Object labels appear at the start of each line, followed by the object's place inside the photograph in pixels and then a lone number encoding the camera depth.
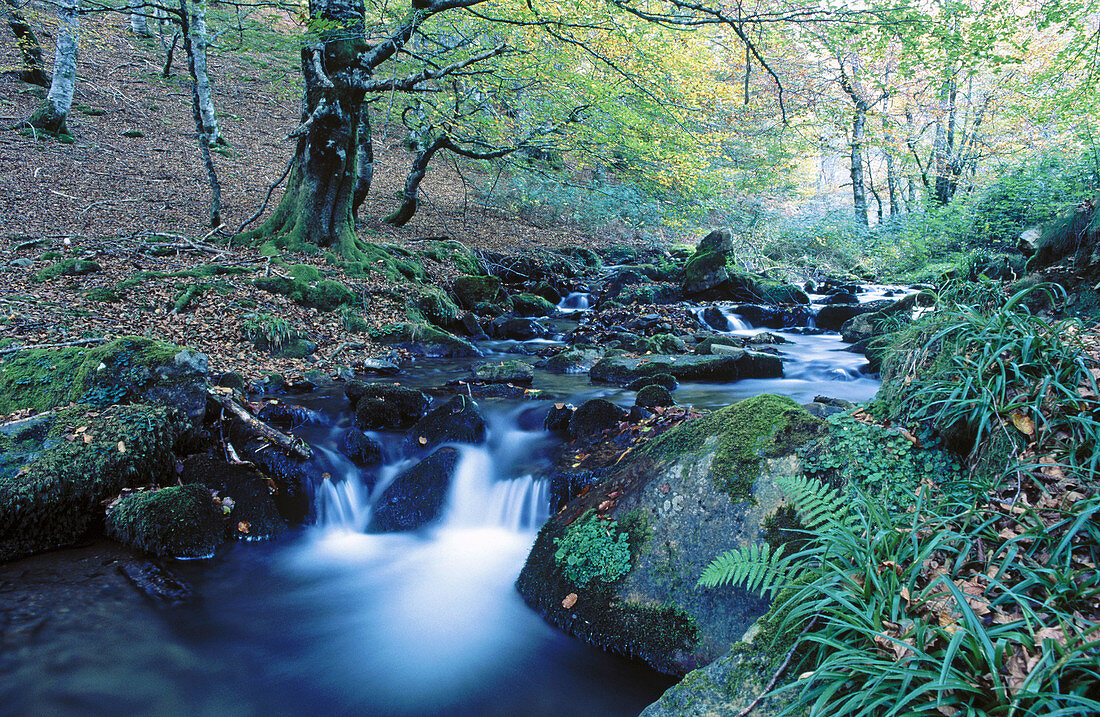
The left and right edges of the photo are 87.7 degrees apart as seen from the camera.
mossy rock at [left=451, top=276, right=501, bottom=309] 13.44
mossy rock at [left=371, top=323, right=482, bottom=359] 10.52
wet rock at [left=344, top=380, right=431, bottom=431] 6.61
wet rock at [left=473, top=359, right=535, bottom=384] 8.45
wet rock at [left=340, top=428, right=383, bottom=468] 6.01
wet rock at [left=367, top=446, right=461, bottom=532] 5.44
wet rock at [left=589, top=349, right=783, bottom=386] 8.68
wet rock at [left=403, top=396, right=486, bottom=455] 6.24
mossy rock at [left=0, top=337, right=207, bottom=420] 5.39
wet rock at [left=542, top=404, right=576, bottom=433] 6.58
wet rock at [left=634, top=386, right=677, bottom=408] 6.27
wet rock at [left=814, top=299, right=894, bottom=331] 13.86
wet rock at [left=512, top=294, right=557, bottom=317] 14.26
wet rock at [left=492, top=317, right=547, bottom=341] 12.46
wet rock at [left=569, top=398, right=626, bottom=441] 6.06
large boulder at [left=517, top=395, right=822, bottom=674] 3.28
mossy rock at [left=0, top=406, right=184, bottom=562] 4.30
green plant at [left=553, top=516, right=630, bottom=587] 3.64
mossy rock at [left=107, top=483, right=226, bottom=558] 4.46
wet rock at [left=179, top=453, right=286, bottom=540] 4.93
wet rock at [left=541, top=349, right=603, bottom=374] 9.55
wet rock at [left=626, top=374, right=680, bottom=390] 7.96
